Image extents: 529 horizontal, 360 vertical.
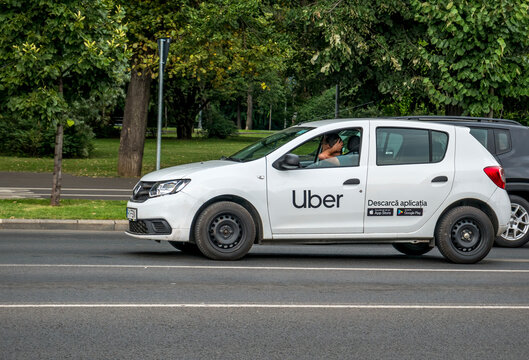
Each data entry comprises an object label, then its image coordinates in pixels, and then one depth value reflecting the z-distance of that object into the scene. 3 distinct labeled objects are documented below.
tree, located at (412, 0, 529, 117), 18.62
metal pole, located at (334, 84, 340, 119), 36.01
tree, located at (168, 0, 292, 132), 23.11
